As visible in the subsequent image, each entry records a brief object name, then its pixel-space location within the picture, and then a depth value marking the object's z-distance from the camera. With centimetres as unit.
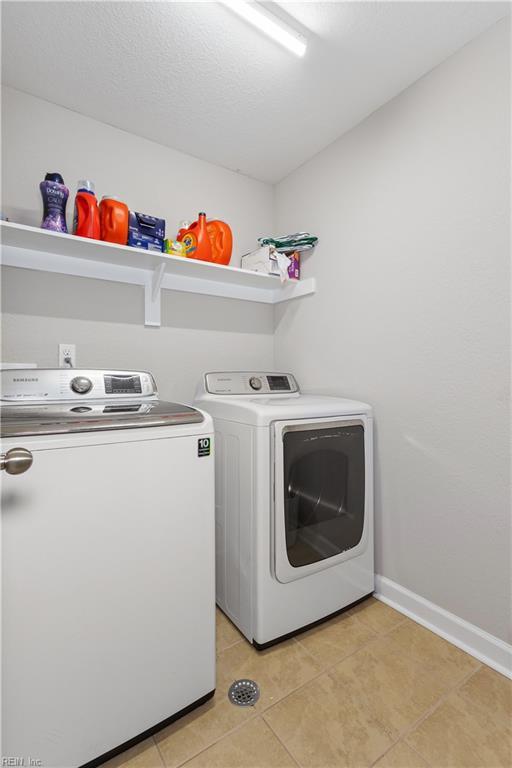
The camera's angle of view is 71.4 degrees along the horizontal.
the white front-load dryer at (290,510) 144
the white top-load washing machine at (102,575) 89
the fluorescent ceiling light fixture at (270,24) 127
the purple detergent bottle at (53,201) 155
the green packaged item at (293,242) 216
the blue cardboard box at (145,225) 175
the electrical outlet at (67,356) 176
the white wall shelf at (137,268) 159
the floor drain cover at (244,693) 123
